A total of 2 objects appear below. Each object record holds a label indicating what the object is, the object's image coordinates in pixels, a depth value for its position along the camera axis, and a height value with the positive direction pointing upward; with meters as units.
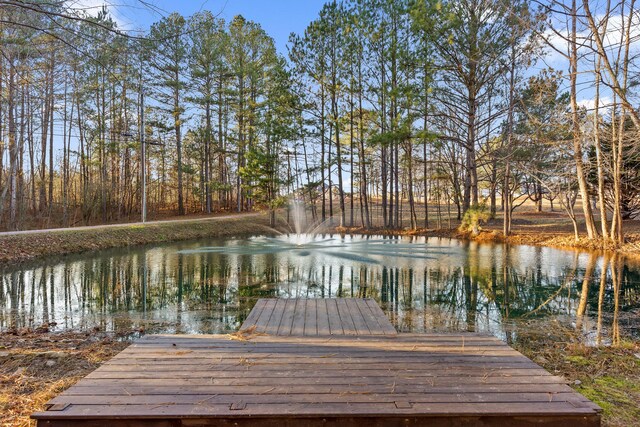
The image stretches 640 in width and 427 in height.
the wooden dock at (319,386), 2.15 -1.04
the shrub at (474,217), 16.22 +0.01
